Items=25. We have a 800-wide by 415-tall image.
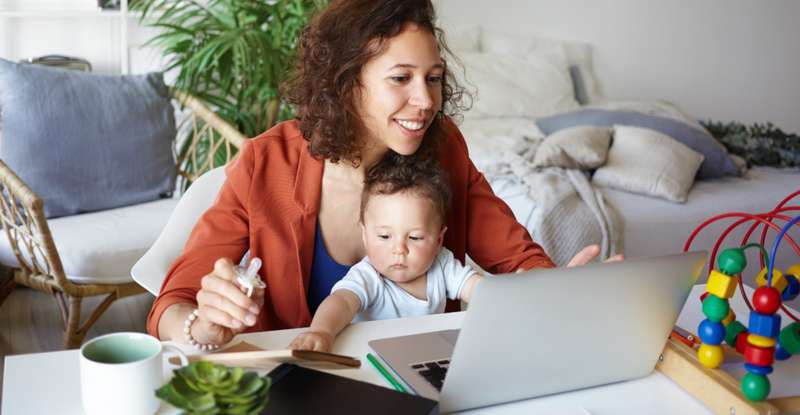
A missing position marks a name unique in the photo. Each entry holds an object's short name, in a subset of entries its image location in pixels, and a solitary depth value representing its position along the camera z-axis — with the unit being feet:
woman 4.75
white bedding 9.78
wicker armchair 7.93
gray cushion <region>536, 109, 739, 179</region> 11.27
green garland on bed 12.34
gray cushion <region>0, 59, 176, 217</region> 9.22
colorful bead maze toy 3.44
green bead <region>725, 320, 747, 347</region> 3.92
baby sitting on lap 4.80
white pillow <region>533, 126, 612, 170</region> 10.35
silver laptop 3.12
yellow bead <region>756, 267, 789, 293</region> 3.91
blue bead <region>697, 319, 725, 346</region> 3.66
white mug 2.91
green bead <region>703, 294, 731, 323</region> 3.59
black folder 3.05
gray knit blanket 9.28
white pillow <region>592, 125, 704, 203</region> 10.16
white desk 3.25
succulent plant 2.51
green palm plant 10.63
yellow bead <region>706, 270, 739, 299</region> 3.57
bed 9.86
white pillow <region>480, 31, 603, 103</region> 14.75
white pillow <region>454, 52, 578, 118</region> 13.44
